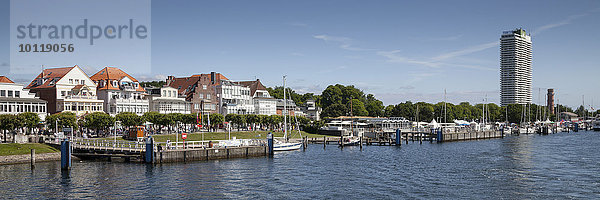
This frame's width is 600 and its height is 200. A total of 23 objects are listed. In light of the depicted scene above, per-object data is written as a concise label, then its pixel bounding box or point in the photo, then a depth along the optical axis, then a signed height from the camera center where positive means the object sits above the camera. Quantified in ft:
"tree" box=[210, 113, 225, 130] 345.99 -7.24
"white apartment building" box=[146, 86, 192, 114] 367.04 +5.66
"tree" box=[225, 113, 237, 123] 367.86 -6.96
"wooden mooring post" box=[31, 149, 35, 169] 196.24 -19.48
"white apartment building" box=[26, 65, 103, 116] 317.42 +12.23
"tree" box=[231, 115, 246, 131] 368.07 -8.45
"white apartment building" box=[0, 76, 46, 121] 283.18 +5.05
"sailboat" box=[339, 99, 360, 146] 319.06 -21.12
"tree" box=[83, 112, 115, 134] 278.87 -6.29
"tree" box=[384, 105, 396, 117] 643.58 -5.03
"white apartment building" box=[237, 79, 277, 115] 463.01 +8.04
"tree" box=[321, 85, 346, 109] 625.00 +15.50
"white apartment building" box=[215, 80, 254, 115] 420.77 +8.87
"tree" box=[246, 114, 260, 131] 384.97 -8.10
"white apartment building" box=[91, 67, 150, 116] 341.00 +11.68
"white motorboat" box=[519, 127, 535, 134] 552.49 -25.53
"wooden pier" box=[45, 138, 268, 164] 211.82 -19.06
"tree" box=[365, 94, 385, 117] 635.05 -1.08
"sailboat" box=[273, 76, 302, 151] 272.92 -20.65
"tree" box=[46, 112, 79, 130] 266.57 -5.91
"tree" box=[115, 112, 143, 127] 294.66 -6.01
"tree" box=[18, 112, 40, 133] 249.84 -5.07
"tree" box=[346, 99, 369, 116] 581.12 +0.25
